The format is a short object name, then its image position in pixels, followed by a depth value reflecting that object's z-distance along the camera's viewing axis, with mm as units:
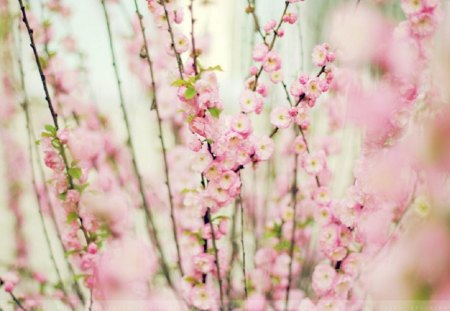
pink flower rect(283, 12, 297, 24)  1460
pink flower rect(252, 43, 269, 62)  1461
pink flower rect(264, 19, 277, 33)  1476
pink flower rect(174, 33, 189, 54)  1487
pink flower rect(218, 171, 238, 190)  1396
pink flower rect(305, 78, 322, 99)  1411
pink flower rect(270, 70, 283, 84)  1473
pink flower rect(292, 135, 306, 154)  1507
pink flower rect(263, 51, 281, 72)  1463
